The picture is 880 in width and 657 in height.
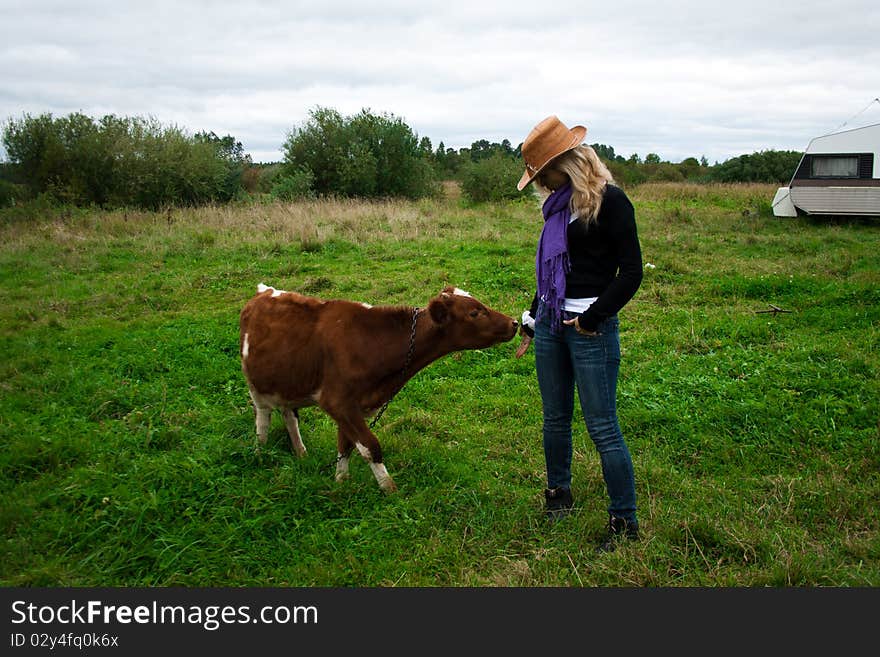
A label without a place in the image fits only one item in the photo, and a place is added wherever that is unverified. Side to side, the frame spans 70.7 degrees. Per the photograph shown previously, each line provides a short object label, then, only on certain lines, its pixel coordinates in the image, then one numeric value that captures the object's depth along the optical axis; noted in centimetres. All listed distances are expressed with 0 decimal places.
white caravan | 1529
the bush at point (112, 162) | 2341
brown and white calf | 438
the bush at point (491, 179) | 2564
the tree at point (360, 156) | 2634
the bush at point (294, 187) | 2351
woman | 325
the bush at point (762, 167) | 4275
